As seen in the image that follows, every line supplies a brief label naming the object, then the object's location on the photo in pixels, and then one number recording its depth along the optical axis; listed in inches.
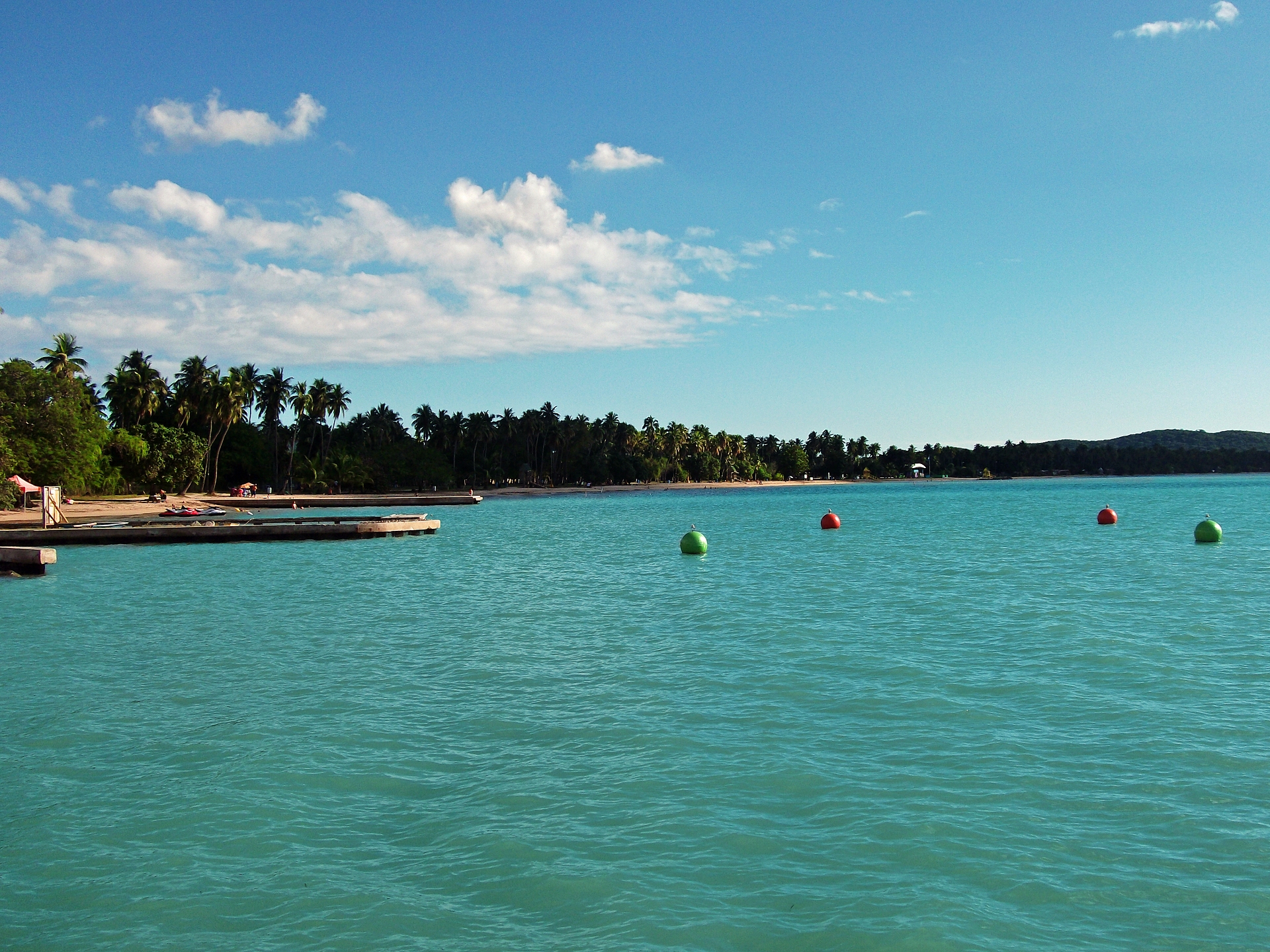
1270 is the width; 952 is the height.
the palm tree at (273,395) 4640.8
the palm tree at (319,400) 4808.1
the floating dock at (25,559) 1302.9
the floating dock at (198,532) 1771.7
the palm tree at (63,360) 3137.3
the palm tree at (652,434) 7377.0
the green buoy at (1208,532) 1699.1
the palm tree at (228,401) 3983.8
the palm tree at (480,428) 6112.2
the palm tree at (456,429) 6048.2
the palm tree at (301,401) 4682.8
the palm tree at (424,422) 6092.5
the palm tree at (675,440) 7554.1
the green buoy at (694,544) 1647.4
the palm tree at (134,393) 3858.3
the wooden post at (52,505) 1877.5
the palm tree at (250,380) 4352.9
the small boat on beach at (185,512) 2696.9
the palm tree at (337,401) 4974.2
